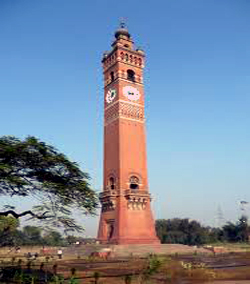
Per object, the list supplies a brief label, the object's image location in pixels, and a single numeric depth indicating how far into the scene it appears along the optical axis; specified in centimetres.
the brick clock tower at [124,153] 4947
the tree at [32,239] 9875
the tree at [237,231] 9600
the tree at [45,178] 1628
